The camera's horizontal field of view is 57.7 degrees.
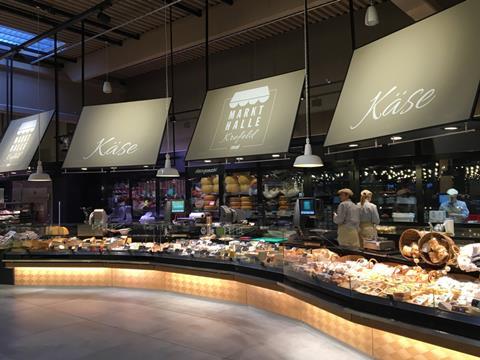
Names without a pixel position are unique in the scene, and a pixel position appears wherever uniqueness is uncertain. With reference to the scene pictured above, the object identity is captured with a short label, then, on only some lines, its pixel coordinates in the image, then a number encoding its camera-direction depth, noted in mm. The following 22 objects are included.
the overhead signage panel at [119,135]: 7129
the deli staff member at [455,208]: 7730
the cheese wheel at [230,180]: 10930
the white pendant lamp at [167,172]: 7054
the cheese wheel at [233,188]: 10875
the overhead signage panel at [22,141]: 8422
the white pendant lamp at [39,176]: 7742
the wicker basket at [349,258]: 4908
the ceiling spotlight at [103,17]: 7383
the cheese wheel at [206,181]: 11594
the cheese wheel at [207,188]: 11562
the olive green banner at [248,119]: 5828
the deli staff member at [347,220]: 6309
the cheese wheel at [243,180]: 10844
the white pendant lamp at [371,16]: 5292
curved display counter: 3035
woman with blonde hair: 6422
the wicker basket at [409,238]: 4189
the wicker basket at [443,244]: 3678
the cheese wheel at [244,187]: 10859
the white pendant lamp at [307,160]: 5121
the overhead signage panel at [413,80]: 3764
